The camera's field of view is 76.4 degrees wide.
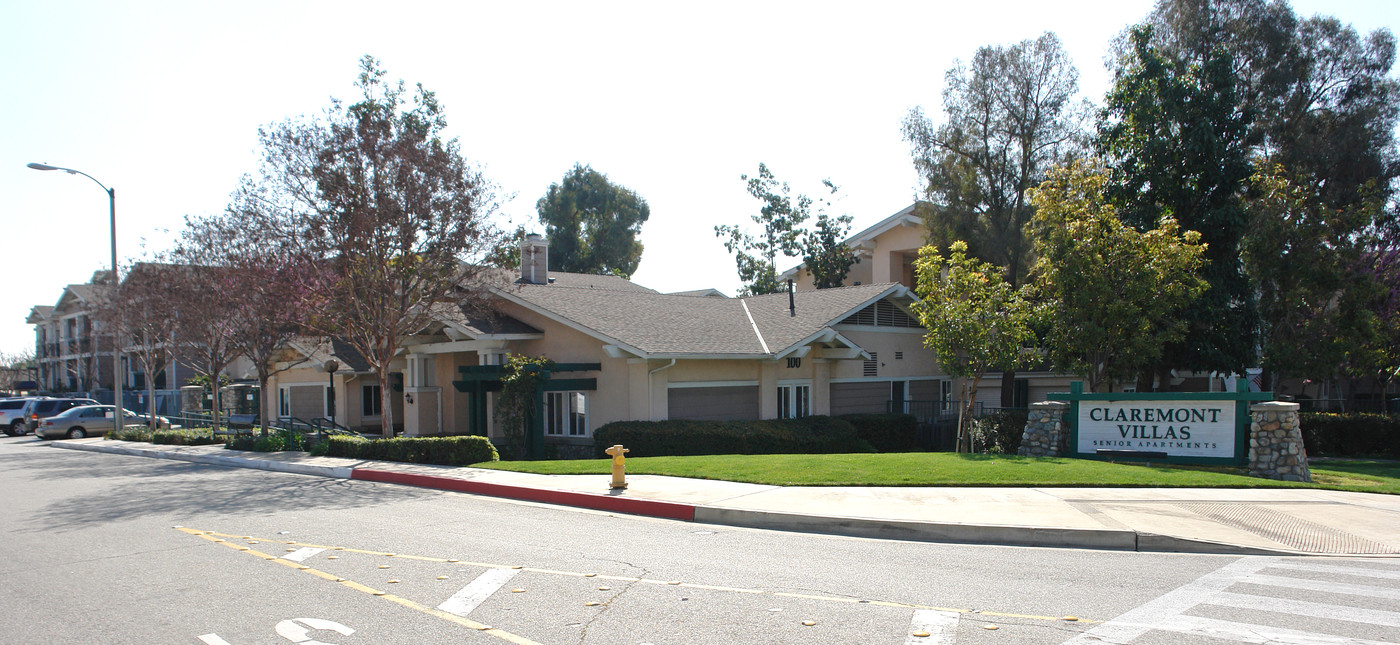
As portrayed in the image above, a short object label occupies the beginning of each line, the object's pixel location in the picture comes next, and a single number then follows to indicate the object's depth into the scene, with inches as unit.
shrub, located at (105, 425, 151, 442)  1162.6
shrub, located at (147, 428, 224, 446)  1057.5
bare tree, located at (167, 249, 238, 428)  1034.1
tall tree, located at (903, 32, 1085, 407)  1056.2
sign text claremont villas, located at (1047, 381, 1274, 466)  604.1
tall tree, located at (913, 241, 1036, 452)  737.0
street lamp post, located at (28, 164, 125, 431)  1132.5
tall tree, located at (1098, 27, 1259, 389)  912.3
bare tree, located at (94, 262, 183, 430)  1088.2
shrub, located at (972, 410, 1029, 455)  794.2
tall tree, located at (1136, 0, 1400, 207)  1069.1
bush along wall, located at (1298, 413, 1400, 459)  860.3
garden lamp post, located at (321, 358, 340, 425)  1011.9
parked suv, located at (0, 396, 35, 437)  1533.0
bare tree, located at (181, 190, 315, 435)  815.7
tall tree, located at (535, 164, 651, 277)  2652.6
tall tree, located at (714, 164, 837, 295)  1728.6
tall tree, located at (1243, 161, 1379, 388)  850.1
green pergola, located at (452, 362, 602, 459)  823.1
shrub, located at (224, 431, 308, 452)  887.1
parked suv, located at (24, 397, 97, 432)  1488.7
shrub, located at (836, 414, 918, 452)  944.3
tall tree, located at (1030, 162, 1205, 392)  768.3
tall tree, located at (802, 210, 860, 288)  1631.4
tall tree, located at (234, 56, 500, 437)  770.8
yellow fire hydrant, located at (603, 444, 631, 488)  519.2
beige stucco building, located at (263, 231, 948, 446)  845.2
